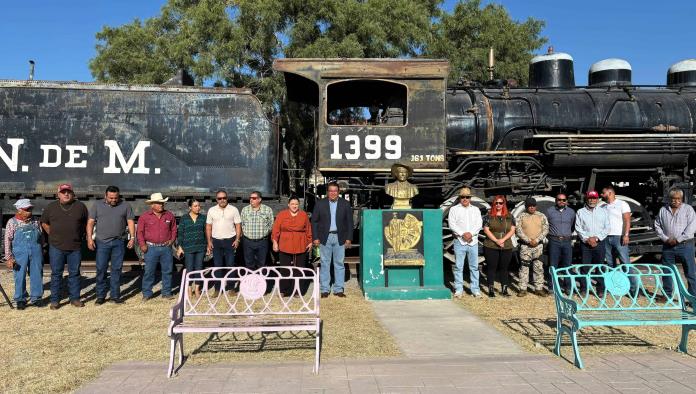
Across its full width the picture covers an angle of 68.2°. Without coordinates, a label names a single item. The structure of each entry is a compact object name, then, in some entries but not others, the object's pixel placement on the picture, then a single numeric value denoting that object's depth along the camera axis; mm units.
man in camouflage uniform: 7152
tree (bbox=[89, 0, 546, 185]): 15570
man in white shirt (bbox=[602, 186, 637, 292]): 7246
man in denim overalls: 6332
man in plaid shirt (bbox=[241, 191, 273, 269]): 7129
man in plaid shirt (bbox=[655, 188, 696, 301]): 6359
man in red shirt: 6812
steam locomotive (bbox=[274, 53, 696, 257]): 7387
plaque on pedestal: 7016
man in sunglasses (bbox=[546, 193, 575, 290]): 7176
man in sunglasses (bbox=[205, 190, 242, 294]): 7055
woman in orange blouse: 7059
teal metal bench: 4086
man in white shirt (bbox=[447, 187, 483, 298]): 7172
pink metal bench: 3898
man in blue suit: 7094
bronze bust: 7035
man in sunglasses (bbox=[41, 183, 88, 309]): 6453
